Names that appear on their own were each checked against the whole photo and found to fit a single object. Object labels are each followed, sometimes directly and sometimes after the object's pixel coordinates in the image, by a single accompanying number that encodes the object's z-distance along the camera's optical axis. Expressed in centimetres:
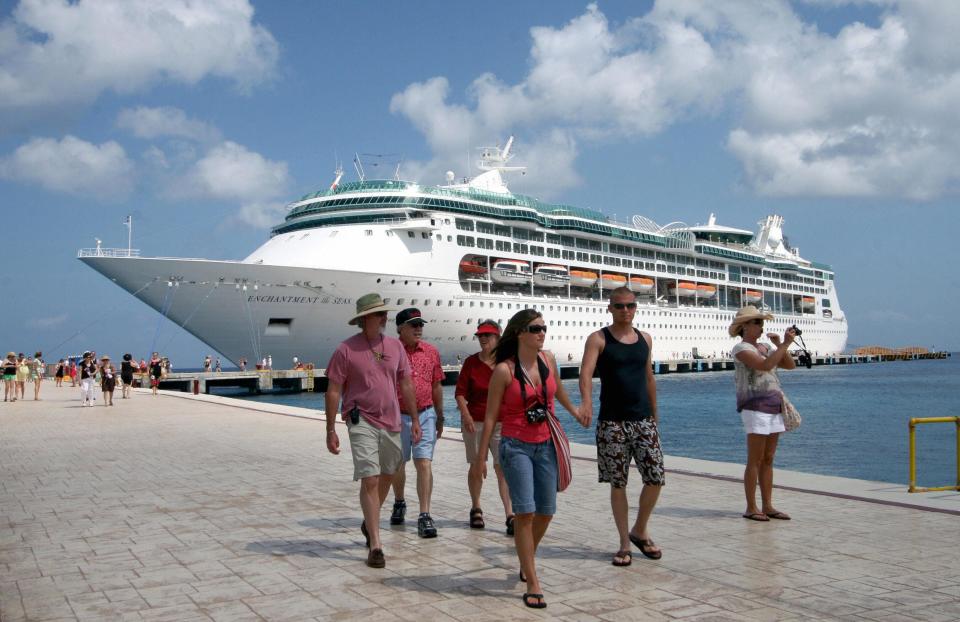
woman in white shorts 654
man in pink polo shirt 547
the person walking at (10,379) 2505
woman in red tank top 460
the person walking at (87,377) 2144
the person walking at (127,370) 2597
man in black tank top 543
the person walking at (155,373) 2733
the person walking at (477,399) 637
